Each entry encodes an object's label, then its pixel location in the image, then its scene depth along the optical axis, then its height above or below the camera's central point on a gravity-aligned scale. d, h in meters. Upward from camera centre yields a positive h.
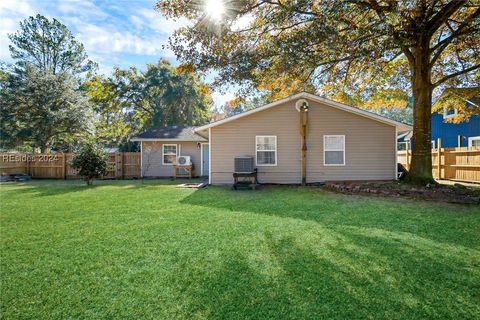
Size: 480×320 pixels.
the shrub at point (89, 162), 11.10 -0.12
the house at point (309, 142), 10.63 +0.64
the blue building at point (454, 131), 14.09 +1.46
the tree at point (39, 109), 18.02 +3.39
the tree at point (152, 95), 23.14 +5.57
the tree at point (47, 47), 22.00 +9.63
